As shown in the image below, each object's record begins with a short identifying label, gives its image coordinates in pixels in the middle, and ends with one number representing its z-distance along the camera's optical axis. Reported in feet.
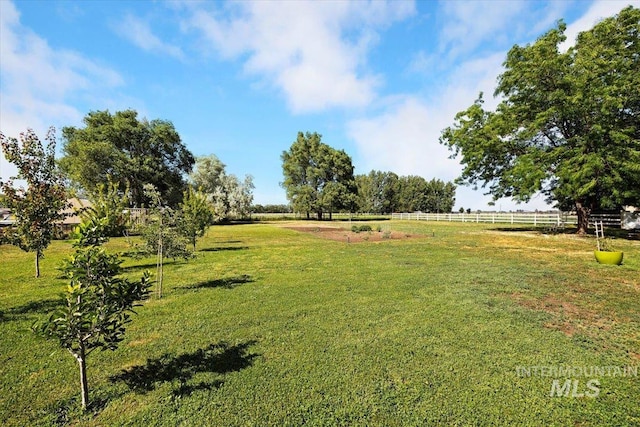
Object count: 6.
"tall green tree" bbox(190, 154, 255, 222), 150.82
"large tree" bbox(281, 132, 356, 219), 166.20
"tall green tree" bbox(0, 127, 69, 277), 24.94
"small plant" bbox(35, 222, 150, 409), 9.41
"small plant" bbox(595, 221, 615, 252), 37.96
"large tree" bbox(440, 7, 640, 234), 53.97
